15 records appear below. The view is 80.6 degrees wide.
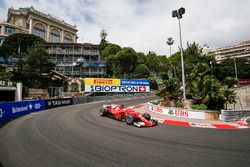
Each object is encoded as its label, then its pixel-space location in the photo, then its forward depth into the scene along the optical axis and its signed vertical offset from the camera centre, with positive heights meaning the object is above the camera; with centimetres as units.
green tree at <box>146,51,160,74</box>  6956 +1097
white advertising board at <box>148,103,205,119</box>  1301 -244
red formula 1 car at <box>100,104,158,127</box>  1007 -217
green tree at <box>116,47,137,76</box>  5441 +1059
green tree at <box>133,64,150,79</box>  5286 +557
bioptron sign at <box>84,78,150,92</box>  3375 +64
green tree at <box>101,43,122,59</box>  6312 +1605
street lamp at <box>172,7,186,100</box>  1608 +823
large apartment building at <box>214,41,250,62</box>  10387 +2718
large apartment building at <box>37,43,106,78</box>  5319 +1280
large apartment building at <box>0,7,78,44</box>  6569 +3043
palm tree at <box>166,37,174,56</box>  8320 +2567
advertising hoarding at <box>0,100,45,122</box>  1230 -192
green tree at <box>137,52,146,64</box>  6779 +1395
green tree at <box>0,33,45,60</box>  5472 +1752
